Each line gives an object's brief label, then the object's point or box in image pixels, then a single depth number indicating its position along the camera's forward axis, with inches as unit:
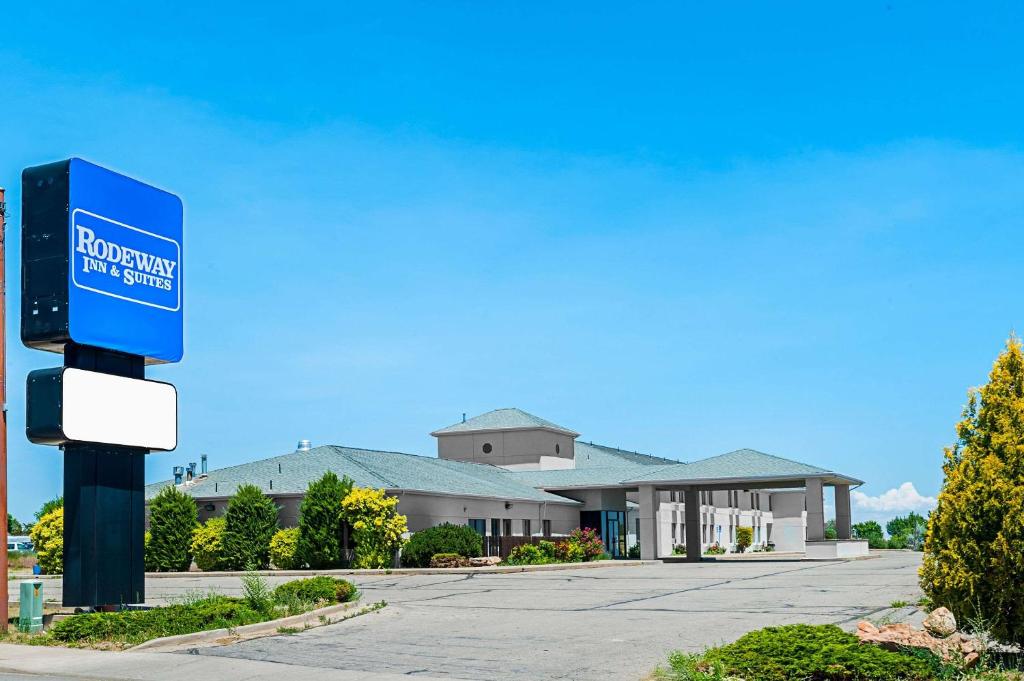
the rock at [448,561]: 1517.0
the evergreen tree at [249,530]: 1581.0
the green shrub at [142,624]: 701.3
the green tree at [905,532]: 2774.4
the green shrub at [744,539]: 2915.8
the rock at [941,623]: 508.4
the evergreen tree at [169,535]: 1612.9
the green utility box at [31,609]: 759.7
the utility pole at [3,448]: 756.6
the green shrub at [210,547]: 1596.9
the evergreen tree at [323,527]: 1528.1
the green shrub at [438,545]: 1536.7
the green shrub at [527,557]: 1660.9
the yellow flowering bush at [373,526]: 1514.5
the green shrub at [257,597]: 780.6
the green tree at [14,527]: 4056.6
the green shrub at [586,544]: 1771.7
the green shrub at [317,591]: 842.8
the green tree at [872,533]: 3169.3
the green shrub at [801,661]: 474.3
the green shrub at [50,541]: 1665.8
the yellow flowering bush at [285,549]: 1555.1
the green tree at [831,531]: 2563.5
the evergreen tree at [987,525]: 507.2
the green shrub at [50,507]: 1731.1
